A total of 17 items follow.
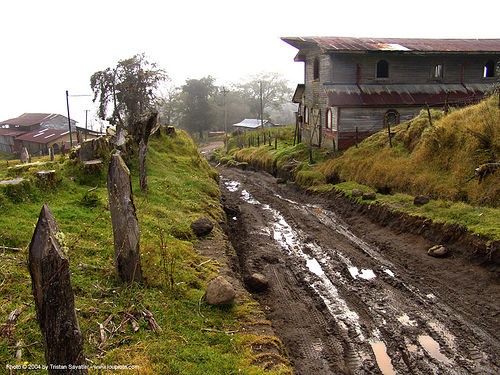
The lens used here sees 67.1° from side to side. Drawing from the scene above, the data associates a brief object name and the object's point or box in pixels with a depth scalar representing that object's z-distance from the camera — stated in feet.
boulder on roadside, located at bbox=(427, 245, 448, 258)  37.93
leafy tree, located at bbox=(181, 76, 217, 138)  216.95
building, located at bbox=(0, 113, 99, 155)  156.76
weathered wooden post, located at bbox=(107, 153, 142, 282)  23.65
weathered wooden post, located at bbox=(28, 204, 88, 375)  12.19
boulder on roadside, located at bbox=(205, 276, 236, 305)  24.85
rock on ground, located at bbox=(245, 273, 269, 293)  32.89
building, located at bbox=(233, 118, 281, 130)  213.15
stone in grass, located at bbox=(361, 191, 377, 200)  55.77
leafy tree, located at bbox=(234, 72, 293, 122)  275.59
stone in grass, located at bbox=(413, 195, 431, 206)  47.75
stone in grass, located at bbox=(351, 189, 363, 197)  58.54
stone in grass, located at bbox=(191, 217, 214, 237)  39.11
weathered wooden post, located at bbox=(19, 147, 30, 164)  75.12
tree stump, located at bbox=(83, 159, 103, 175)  44.75
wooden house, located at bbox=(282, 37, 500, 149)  86.69
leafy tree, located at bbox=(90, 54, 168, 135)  129.25
